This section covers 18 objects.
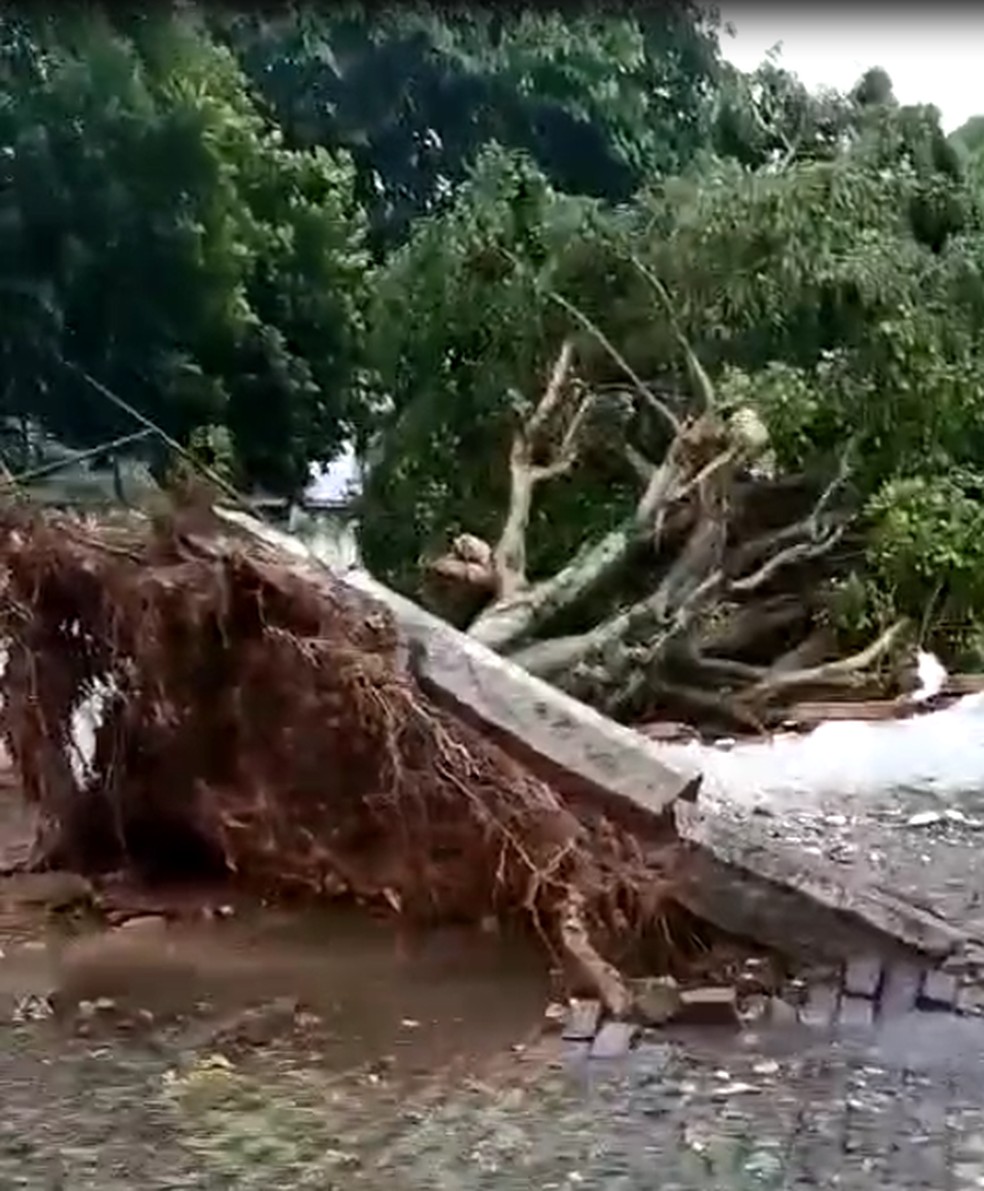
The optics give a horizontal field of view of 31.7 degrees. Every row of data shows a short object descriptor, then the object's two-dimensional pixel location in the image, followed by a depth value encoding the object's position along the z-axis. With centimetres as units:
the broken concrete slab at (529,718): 651
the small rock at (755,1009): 535
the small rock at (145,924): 615
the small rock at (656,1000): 532
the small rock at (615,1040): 506
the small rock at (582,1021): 518
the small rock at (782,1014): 533
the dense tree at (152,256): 1049
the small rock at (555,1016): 531
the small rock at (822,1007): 536
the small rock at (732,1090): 467
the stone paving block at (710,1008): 533
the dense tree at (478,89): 904
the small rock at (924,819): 795
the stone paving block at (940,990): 551
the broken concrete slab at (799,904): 589
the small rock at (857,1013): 535
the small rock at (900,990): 546
